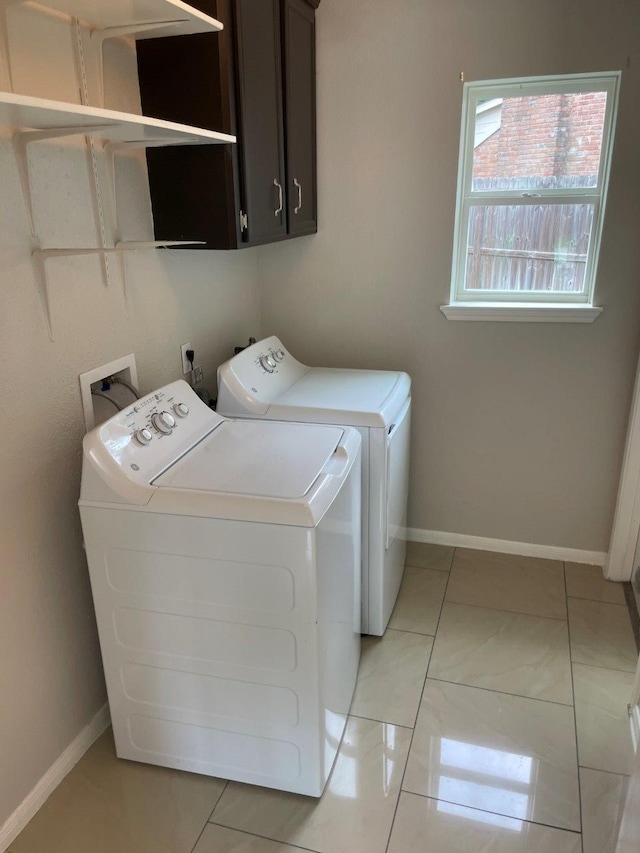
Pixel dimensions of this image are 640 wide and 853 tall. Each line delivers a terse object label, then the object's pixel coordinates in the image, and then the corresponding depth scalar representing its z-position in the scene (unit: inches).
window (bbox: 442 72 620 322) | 92.5
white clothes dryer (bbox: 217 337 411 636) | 81.3
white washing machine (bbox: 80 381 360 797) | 59.2
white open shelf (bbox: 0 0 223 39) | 55.4
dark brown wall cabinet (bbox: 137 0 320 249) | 69.9
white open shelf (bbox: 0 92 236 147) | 43.5
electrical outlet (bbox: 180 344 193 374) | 87.7
